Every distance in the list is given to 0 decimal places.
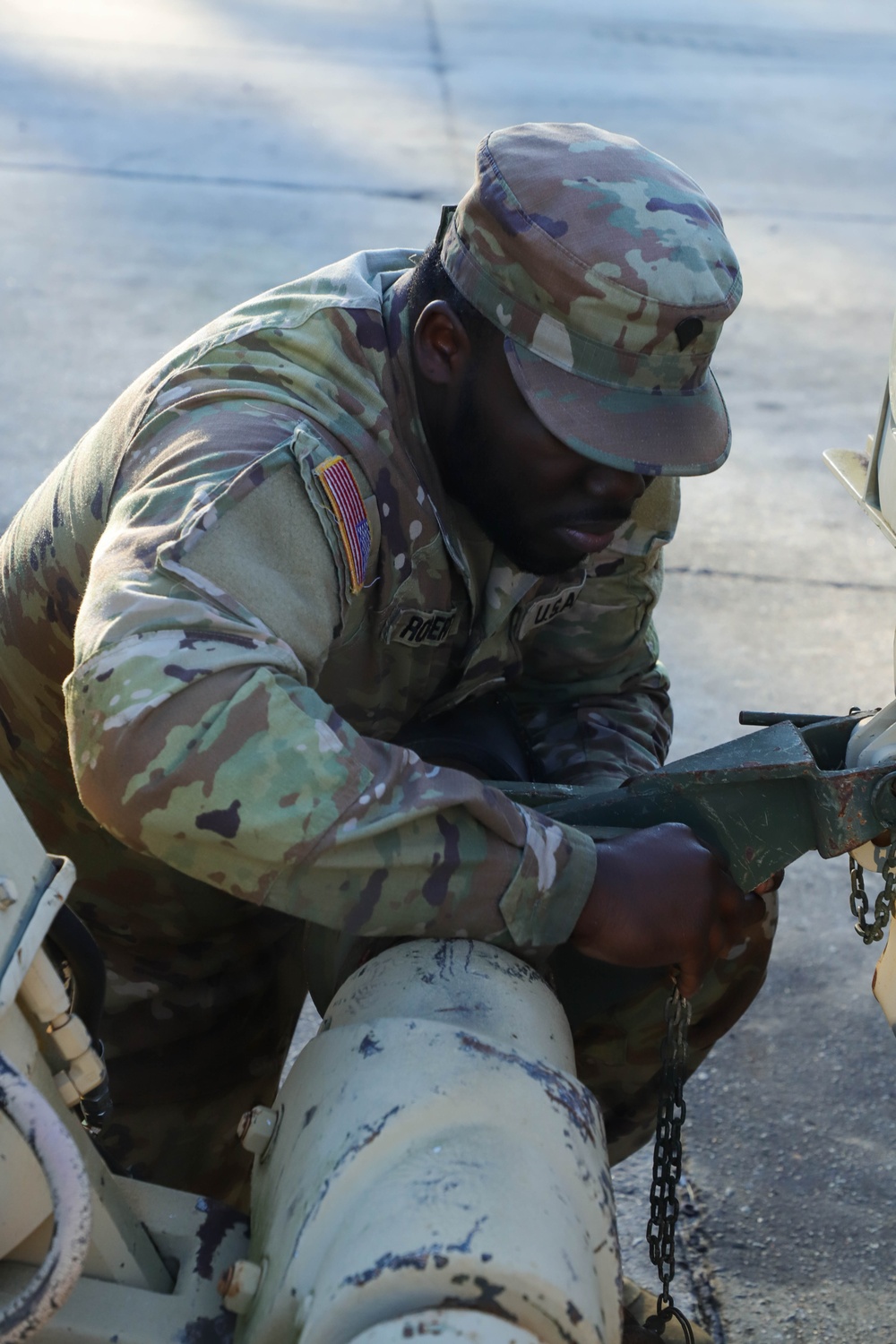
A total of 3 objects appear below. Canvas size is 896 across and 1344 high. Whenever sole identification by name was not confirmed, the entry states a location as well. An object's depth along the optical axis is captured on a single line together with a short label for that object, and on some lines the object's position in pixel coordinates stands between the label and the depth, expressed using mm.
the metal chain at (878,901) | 2608
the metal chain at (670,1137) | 2661
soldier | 2520
